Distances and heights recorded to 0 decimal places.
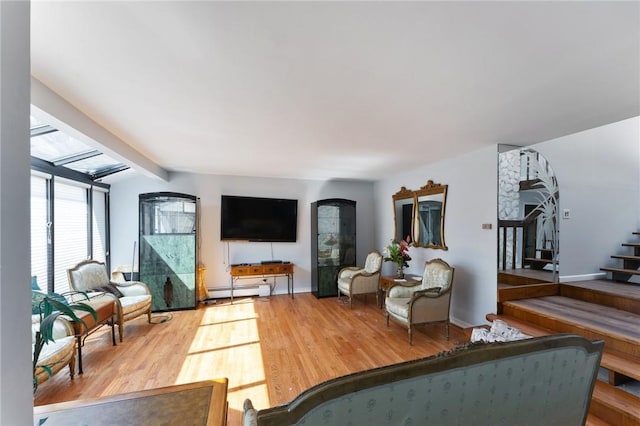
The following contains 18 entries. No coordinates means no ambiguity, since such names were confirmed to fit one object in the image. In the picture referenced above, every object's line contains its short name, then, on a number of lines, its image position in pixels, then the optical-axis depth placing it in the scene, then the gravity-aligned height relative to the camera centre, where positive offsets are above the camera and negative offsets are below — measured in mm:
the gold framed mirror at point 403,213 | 4538 -21
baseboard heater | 4750 -1548
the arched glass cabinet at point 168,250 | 4062 -625
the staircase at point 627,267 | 3665 -859
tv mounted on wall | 4789 -134
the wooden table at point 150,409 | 1054 -889
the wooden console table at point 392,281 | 3699 -1131
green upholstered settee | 867 -719
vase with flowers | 4145 -727
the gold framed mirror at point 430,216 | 3873 -67
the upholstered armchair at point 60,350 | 1916 -1124
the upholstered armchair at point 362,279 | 4316 -1206
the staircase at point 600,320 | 1797 -1117
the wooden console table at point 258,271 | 4547 -1098
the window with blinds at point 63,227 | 2805 -195
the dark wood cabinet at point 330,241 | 4953 -602
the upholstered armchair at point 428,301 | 3059 -1168
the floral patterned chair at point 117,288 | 2982 -1031
